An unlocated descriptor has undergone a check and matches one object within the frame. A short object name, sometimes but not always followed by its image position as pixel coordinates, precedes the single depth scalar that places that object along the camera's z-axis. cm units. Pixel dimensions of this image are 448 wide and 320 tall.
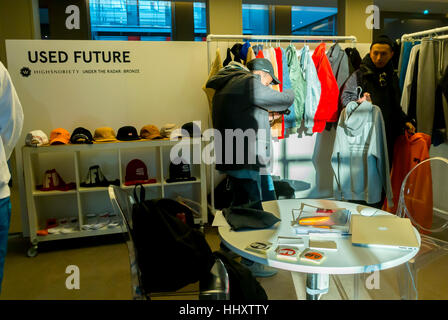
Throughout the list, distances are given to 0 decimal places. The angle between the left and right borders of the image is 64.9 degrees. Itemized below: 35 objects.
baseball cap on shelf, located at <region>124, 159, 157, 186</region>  333
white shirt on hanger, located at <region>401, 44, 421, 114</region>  320
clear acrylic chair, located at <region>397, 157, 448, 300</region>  181
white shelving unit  295
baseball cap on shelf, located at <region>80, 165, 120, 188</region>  314
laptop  133
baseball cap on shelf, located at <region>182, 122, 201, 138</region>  328
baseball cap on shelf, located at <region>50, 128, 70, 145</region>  297
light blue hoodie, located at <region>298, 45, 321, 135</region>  334
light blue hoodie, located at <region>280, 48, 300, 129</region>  330
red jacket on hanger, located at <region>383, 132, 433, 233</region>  236
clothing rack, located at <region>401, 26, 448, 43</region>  296
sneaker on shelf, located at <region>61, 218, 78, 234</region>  302
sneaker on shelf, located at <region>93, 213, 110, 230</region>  307
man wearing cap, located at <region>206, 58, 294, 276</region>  216
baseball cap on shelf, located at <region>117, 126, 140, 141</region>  314
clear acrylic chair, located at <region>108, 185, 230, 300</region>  120
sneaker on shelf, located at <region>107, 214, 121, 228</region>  311
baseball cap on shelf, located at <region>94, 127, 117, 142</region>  309
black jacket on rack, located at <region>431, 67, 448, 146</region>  308
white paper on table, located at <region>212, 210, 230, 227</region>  160
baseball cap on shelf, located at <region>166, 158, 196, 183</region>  333
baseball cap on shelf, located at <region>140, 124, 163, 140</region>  322
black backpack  128
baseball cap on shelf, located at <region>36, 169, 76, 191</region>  309
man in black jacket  315
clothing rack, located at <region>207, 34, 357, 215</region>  334
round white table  120
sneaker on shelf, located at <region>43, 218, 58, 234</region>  309
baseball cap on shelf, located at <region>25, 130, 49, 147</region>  291
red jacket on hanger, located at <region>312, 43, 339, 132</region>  334
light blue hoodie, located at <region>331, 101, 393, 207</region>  306
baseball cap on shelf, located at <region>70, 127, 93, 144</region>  300
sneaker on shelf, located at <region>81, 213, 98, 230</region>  305
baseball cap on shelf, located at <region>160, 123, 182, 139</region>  322
